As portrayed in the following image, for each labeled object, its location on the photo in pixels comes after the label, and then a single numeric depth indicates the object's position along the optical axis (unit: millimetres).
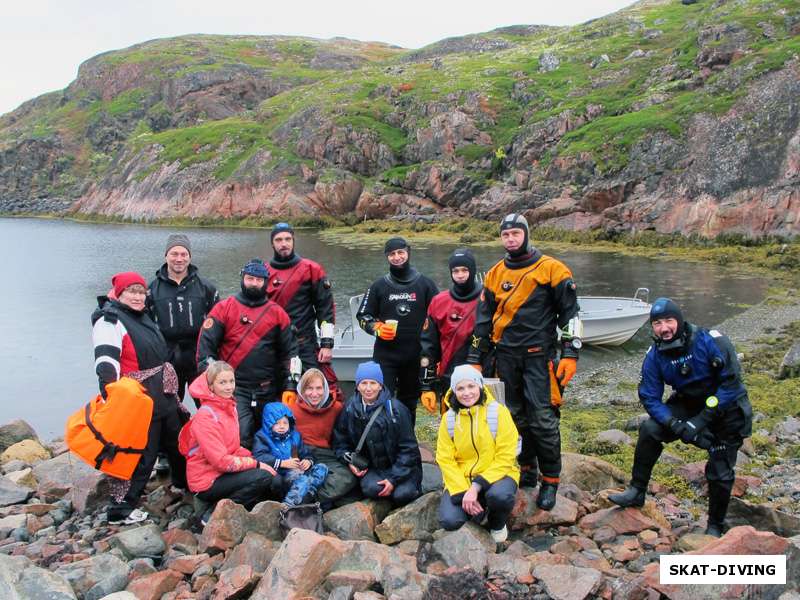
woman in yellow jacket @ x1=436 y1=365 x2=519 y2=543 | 5281
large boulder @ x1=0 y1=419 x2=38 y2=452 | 9578
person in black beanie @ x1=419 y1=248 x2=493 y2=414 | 6863
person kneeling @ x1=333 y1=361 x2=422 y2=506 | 5820
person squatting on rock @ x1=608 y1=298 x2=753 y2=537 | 5324
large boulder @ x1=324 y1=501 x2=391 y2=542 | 5457
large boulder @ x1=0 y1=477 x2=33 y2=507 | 6770
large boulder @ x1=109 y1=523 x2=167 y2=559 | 5246
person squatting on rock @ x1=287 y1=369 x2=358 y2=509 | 6020
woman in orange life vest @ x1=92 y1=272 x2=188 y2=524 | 5656
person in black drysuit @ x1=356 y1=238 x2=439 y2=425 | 7535
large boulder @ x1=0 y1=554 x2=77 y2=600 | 4224
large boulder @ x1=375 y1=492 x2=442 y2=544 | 5355
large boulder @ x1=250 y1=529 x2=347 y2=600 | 4277
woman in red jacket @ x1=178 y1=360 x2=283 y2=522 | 5578
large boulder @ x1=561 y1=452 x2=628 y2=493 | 6602
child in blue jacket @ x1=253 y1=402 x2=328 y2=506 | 5754
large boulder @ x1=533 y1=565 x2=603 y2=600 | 4250
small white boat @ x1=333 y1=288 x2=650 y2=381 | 14734
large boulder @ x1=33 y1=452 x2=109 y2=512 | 6387
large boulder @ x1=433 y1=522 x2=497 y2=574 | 4646
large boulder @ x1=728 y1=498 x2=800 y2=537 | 5418
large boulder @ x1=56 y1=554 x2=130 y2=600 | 4629
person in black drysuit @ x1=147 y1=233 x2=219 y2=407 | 6883
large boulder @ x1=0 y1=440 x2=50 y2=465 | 8820
